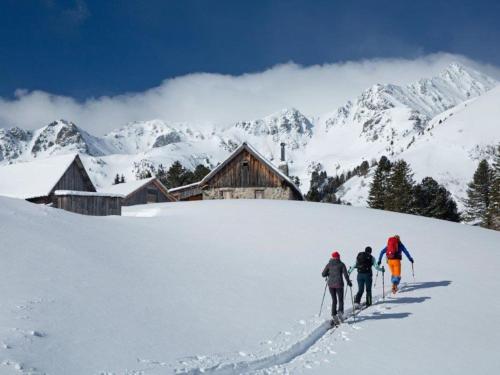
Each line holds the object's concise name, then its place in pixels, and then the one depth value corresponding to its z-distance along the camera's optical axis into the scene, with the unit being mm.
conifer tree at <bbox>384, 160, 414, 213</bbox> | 55781
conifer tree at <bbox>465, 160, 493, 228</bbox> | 61219
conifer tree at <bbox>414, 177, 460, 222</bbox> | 55250
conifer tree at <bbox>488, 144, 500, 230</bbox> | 49500
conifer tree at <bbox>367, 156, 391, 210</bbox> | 61181
